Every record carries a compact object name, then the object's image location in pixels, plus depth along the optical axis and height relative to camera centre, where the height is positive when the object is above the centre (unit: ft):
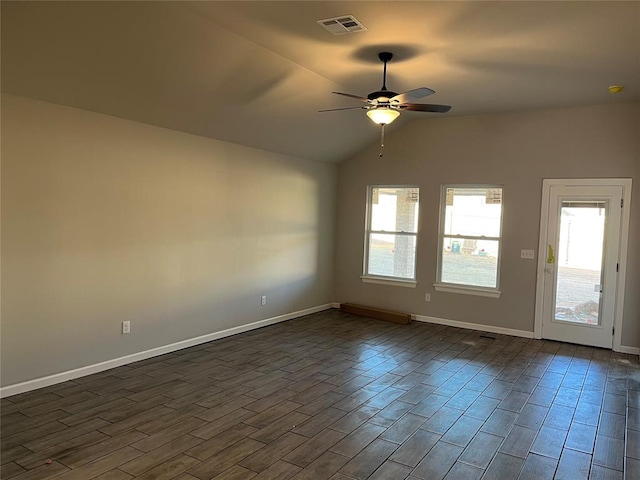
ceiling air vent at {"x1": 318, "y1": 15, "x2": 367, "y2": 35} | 10.50 +4.92
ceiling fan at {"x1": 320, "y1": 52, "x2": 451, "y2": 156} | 12.20 +3.53
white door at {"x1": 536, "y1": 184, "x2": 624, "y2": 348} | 17.81 -1.02
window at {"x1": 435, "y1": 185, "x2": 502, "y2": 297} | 20.44 -0.29
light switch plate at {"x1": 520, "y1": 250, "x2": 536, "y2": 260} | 19.33 -0.80
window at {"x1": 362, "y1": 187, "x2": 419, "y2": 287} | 22.61 -0.26
